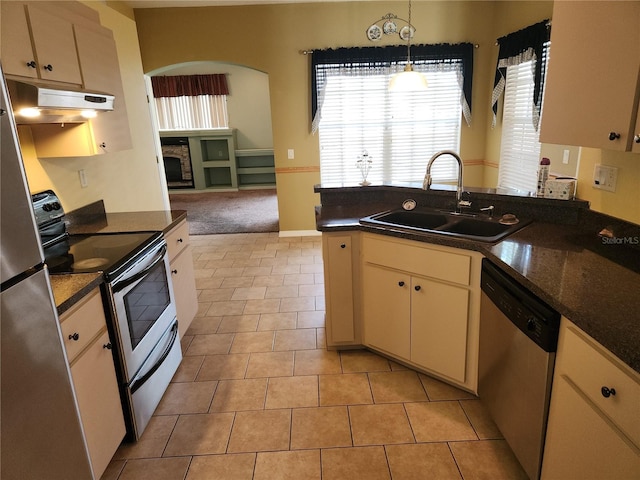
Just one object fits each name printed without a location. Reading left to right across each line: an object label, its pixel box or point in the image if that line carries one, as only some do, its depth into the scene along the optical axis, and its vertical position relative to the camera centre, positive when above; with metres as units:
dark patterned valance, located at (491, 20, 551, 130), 3.81 +0.82
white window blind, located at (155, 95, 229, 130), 9.38 +0.81
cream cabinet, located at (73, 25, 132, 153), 2.34 +0.44
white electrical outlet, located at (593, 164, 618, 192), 1.92 -0.22
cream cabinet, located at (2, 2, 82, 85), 1.75 +0.50
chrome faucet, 2.37 -0.27
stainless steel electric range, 1.88 -0.72
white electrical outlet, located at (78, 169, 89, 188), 2.89 -0.19
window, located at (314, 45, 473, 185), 5.02 +0.25
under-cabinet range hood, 1.73 +0.23
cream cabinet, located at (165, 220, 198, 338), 2.67 -0.85
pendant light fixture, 3.06 +0.42
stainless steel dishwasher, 1.47 -0.90
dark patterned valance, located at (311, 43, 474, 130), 4.89 +0.95
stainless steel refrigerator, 0.95 -0.48
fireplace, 9.20 -0.30
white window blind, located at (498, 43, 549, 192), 4.25 +0.00
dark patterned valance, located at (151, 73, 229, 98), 9.07 +1.37
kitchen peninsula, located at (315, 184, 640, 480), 1.20 -0.70
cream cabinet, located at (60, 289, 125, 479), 1.57 -0.91
